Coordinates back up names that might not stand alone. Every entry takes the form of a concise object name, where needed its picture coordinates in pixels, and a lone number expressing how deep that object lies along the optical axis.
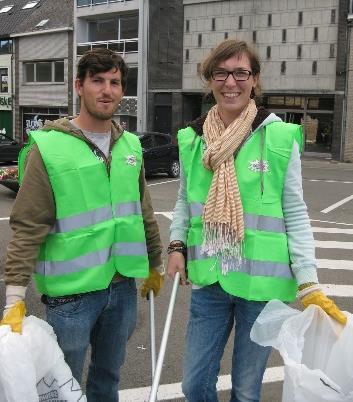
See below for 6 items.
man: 2.43
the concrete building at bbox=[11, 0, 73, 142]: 33.38
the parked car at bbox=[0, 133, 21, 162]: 20.64
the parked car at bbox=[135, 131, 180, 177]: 16.31
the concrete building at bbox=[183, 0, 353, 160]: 24.55
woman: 2.49
